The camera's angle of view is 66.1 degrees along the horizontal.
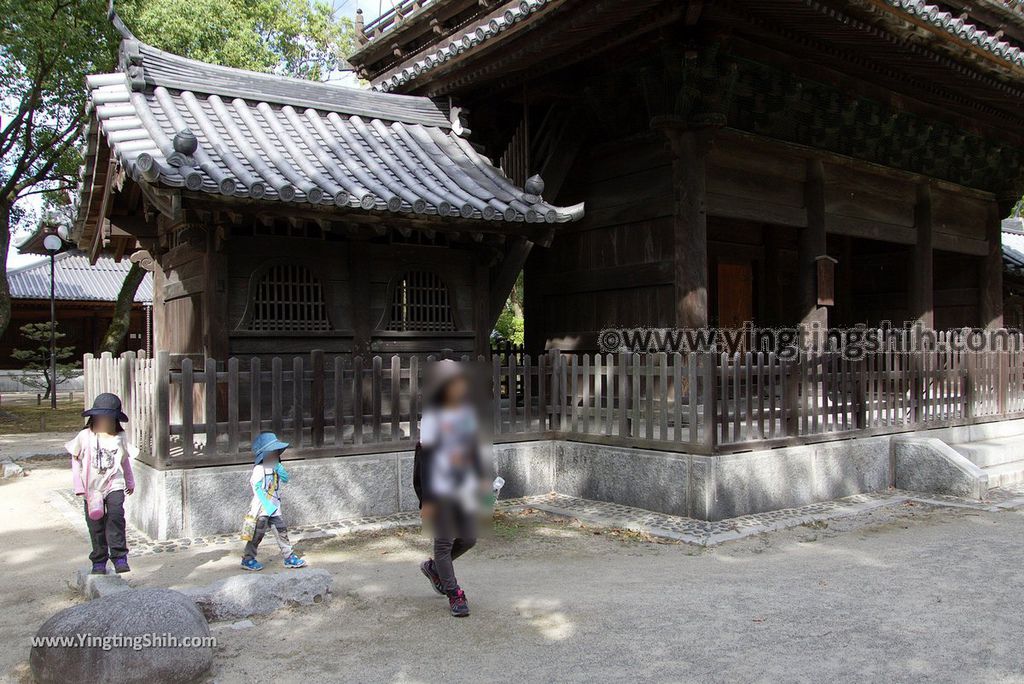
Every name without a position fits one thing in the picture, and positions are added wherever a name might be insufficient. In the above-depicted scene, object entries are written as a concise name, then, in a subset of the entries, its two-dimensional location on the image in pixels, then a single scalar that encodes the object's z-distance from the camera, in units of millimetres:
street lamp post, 21734
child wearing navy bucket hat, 5805
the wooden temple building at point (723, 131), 9039
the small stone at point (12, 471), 11375
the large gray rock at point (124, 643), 3850
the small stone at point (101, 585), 5129
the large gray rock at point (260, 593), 4980
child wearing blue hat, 6316
